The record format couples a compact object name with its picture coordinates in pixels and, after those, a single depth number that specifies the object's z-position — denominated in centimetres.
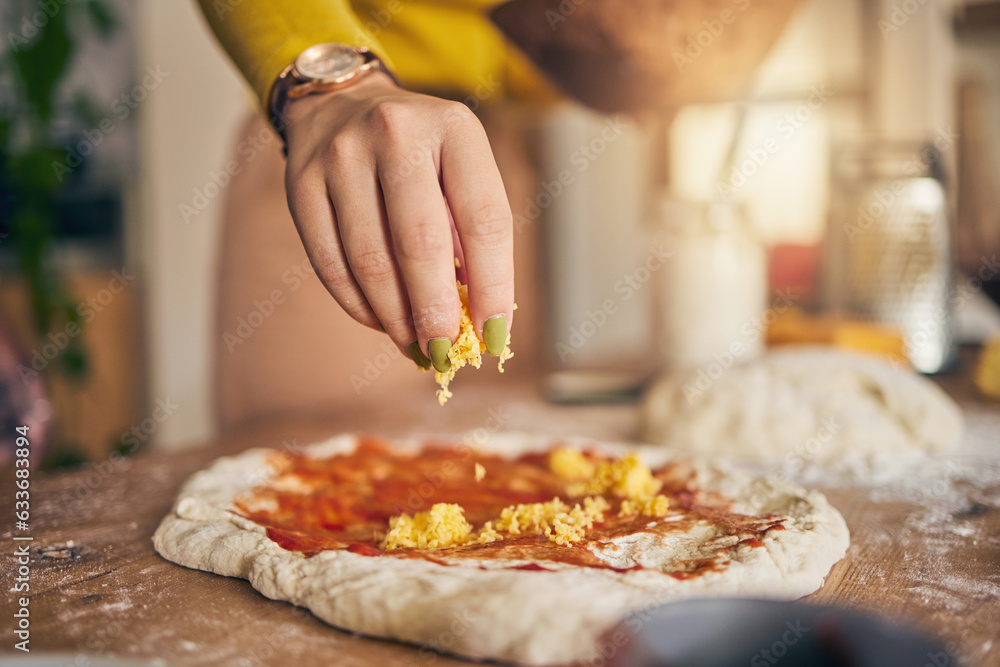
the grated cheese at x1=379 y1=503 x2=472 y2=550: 68
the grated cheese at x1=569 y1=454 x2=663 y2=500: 83
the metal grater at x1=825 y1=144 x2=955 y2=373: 159
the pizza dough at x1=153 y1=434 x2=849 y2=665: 50
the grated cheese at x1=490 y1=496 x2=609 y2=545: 68
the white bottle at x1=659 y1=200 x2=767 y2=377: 146
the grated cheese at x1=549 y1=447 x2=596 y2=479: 95
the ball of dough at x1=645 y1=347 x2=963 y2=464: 109
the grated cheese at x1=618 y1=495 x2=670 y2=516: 76
